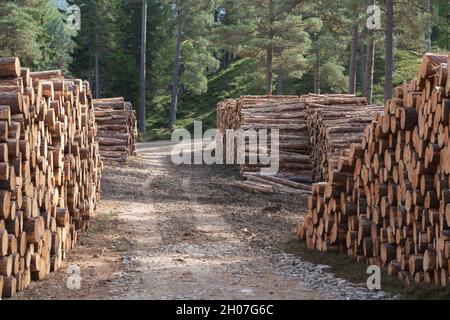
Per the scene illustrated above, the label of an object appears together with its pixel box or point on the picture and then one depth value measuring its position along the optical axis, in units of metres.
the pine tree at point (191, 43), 41.44
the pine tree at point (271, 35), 33.47
